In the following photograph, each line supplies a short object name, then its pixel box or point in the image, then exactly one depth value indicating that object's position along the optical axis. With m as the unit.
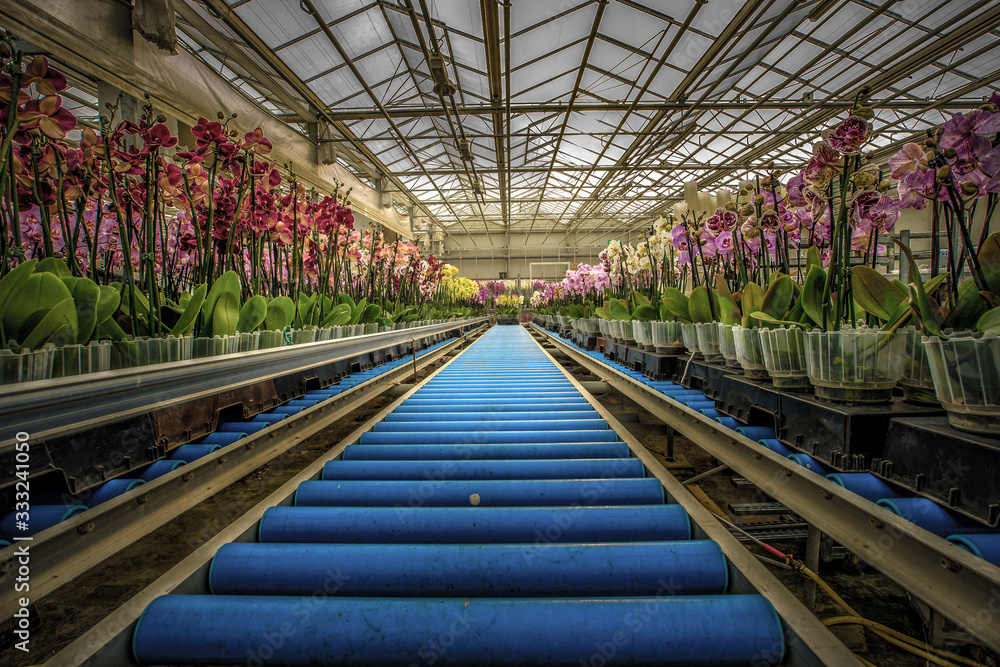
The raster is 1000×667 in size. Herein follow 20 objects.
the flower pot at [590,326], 3.76
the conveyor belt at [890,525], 0.55
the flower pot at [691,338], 1.92
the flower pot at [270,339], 1.62
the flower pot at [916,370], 1.03
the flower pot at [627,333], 2.77
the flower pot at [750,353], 1.39
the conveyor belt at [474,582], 0.62
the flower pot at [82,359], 0.96
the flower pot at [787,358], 1.22
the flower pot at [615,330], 2.95
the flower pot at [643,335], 2.39
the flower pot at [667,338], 2.16
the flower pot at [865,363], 1.04
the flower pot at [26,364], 0.85
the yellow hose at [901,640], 0.92
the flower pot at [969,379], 0.77
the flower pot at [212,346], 1.36
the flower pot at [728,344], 1.59
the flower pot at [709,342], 1.80
